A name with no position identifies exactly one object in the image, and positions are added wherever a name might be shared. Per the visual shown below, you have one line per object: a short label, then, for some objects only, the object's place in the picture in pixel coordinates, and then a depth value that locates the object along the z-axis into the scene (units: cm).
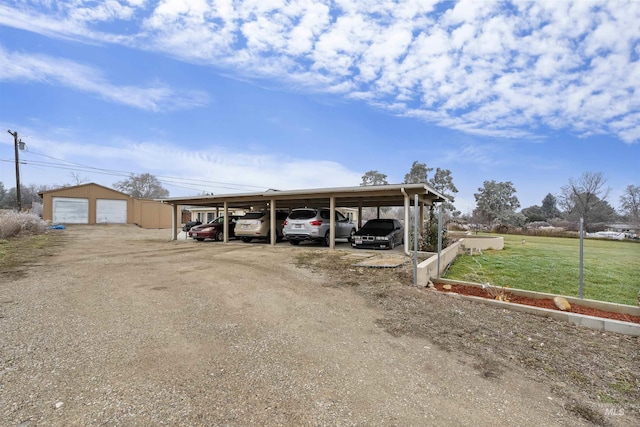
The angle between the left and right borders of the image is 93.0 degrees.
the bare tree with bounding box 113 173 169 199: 5897
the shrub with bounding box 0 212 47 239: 1512
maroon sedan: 1672
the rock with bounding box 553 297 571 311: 510
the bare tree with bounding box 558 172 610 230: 4131
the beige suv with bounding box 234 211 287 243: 1462
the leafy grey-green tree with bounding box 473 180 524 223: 4231
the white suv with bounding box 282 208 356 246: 1270
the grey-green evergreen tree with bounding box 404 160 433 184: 4206
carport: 1091
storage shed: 2838
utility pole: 2536
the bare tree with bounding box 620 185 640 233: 4341
